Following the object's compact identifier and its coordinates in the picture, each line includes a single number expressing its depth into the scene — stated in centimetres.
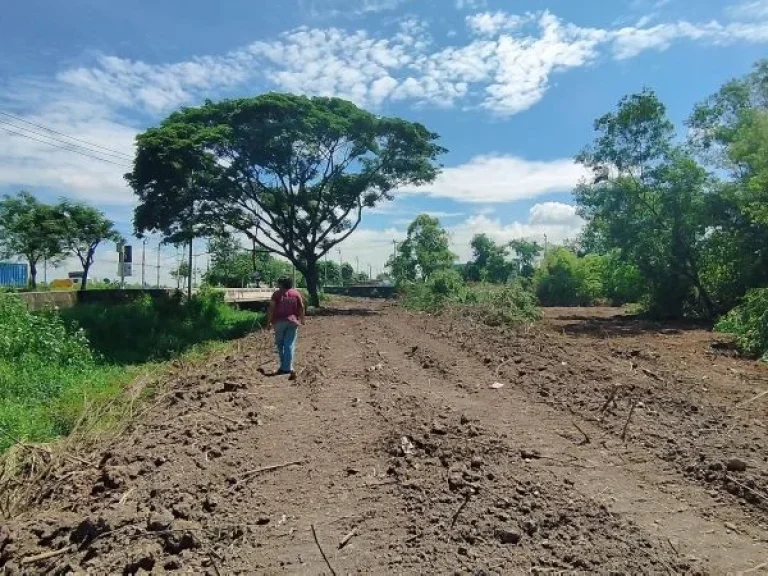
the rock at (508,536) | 389
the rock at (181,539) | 411
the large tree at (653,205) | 2361
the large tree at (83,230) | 4012
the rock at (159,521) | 431
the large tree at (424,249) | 5284
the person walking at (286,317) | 1015
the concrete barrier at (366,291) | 6081
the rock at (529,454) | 536
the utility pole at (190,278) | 2933
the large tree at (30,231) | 3900
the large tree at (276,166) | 2539
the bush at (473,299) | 2136
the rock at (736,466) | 490
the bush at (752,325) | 1257
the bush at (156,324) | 1947
